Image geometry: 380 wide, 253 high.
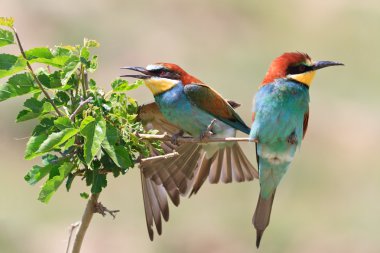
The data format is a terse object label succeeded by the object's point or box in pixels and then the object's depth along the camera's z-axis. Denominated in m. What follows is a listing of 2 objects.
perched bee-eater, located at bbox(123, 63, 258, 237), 6.13
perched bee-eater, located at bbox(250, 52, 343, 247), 5.89
